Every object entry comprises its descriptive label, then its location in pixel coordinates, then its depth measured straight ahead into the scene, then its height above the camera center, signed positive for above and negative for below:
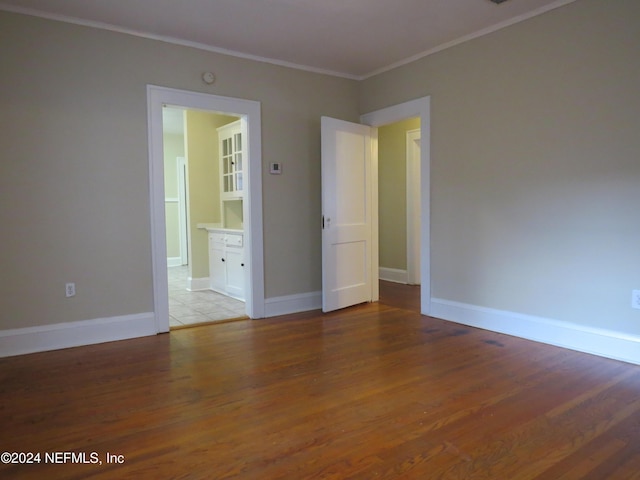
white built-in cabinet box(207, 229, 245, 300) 5.13 -0.59
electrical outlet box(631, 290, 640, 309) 2.83 -0.59
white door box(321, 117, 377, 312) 4.33 +0.00
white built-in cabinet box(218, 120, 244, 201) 5.43 +0.72
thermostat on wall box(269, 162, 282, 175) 4.32 +0.47
